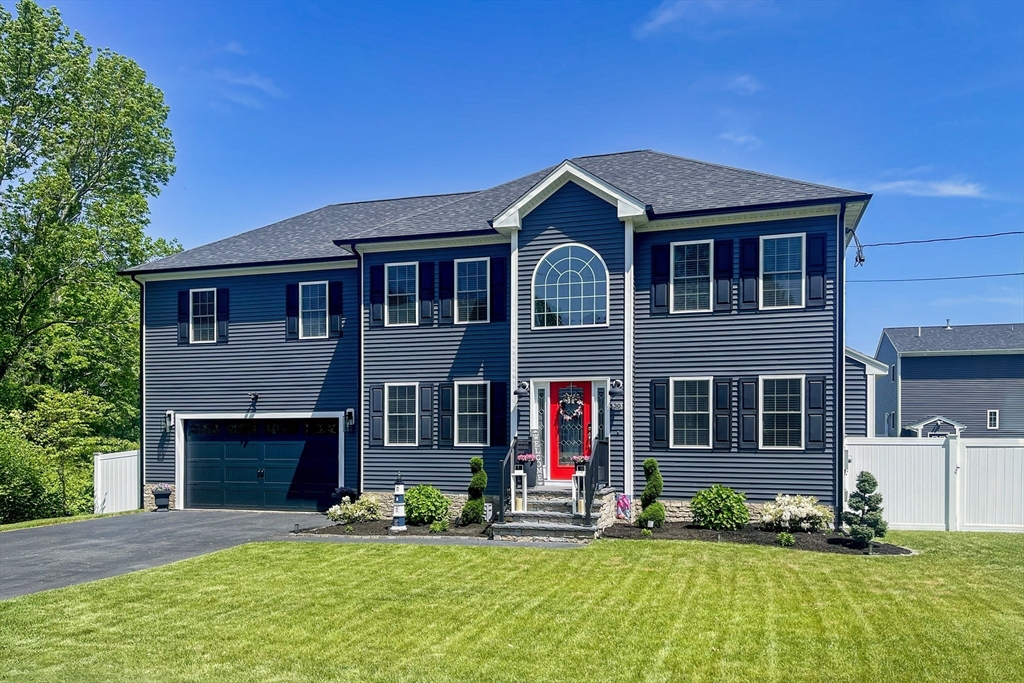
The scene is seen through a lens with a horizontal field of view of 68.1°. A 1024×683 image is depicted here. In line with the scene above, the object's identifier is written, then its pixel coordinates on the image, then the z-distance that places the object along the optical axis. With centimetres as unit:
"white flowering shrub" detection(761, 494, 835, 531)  1276
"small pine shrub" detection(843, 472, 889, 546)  1137
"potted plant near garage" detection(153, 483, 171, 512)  1859
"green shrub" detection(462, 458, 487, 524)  1415
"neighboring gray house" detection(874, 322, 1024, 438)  2997
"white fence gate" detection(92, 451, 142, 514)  1861
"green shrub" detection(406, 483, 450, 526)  1441
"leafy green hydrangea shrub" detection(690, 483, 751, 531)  1308
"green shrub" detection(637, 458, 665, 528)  1327
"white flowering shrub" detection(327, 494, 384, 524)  1486
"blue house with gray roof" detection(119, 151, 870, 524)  1391
